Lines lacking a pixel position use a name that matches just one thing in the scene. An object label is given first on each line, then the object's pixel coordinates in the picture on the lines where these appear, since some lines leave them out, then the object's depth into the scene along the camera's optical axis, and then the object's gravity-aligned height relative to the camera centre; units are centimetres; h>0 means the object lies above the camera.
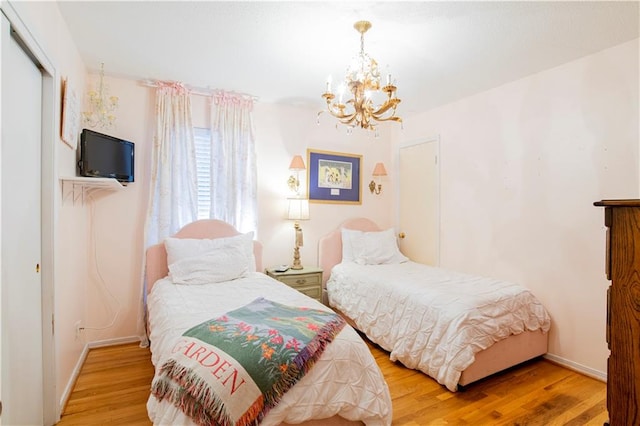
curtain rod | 324 +126
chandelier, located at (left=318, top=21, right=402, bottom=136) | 210 +80
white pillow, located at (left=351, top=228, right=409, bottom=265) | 370 -46
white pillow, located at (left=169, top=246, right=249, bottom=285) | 272 -51
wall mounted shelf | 213 +20
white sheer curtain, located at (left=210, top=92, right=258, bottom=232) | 335 +53
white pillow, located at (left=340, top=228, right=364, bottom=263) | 383 -39
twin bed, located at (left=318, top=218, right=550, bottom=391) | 227 -88
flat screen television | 243 +45
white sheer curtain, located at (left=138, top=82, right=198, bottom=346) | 307 +38
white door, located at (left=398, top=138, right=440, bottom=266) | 382 +12
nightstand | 333 -73
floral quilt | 128 -69
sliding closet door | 131 -13
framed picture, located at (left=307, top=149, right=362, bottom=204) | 392 +44
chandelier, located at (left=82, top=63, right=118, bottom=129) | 269 +91
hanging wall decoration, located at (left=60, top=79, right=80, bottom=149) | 204 +66
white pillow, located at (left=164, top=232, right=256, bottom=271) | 290 -34
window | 335 +45
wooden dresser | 87 -29
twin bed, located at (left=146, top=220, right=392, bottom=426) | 145 -65
